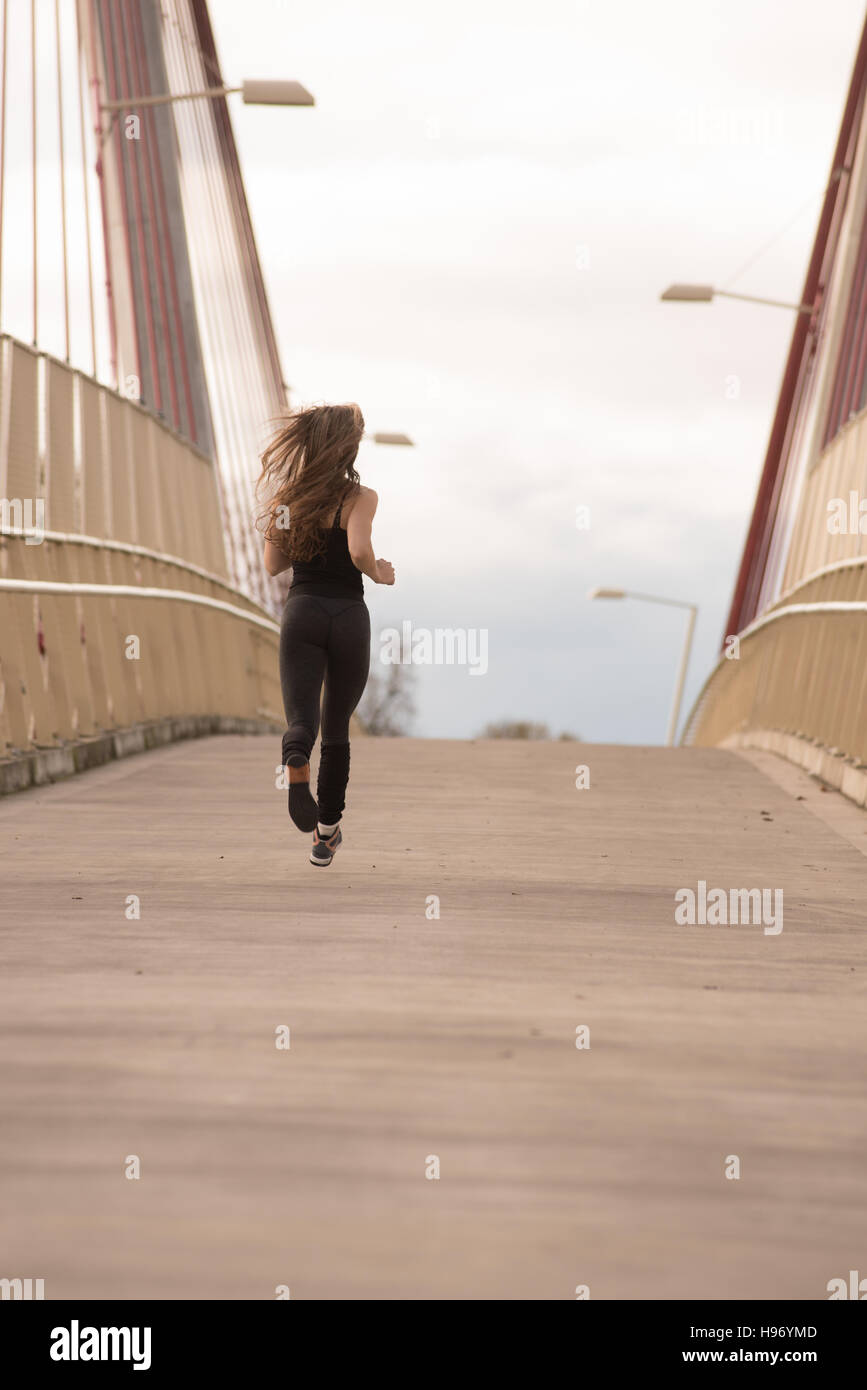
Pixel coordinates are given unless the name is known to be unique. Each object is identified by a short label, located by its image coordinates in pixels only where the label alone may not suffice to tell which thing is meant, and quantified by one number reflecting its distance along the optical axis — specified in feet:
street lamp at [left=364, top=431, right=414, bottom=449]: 98.89
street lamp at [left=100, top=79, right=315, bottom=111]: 52.19
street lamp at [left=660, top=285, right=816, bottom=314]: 73.46
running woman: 20.71
